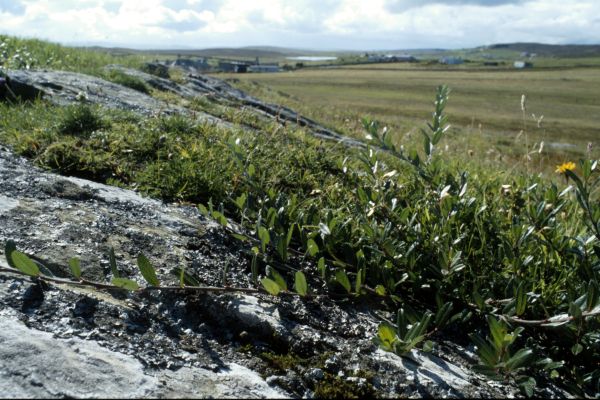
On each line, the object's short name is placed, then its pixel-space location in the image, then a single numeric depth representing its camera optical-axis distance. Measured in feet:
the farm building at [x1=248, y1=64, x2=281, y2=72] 363.39
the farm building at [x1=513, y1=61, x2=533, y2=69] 377.95
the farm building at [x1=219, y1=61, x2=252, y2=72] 305.32
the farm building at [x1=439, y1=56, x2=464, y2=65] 486.10
